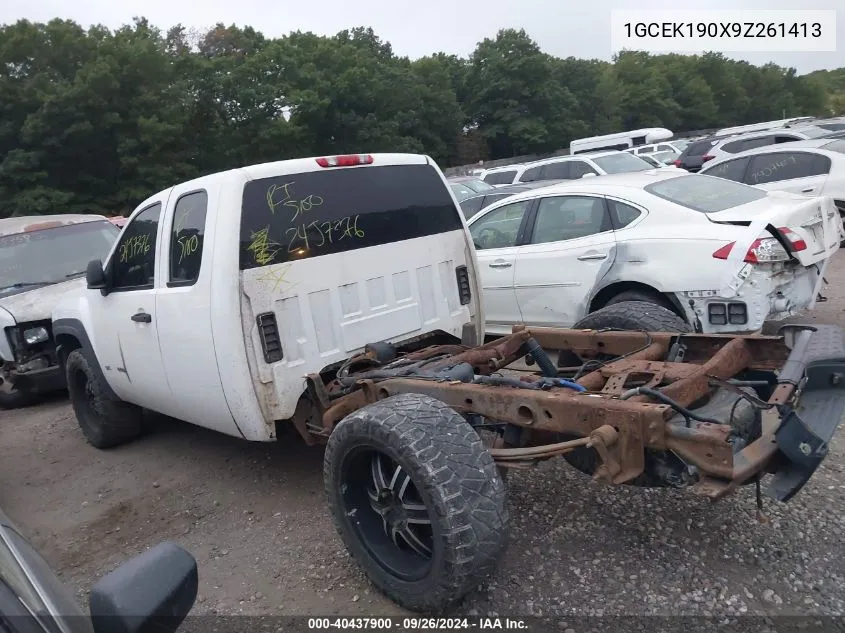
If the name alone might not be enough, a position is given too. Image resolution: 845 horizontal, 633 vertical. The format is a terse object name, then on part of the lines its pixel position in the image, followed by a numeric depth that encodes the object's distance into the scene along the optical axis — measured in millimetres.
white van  26391
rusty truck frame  2725
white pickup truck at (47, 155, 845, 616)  2861
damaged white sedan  5305
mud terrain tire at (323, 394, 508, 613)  2846
